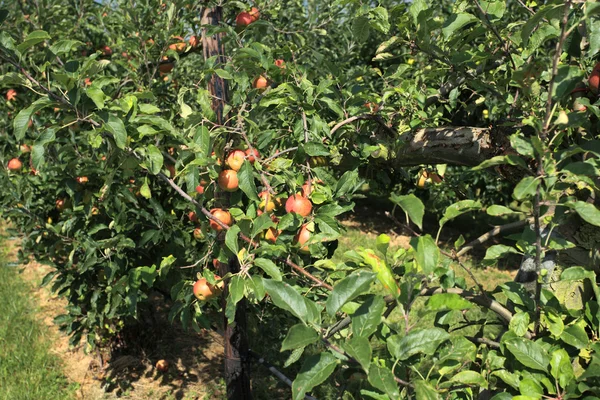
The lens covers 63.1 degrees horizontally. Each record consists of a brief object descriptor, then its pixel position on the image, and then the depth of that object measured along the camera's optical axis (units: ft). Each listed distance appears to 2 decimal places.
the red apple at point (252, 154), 4.81
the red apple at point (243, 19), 7.05
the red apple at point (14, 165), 9.98
